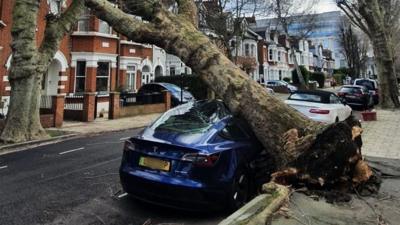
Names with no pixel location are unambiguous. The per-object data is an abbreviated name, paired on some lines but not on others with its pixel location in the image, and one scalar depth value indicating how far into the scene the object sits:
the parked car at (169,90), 25.33
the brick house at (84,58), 21.51
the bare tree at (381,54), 24.28
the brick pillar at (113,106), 20.55
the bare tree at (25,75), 12.45
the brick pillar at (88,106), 18.95
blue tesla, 5.39
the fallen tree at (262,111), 5.66
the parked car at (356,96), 26.98
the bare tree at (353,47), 60.03
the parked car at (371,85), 31.89
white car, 14.52
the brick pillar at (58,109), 16.66
